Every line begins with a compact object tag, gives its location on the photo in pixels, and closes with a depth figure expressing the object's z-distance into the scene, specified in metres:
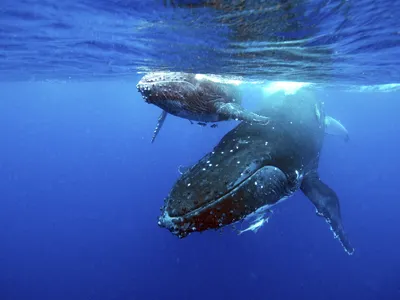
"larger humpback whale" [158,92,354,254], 4.35
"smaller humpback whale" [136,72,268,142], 5.88
